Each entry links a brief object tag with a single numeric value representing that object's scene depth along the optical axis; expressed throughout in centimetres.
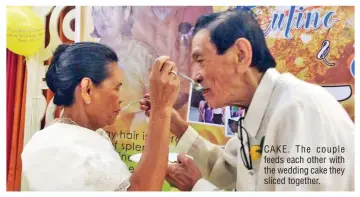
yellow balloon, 187
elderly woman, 182
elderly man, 182
